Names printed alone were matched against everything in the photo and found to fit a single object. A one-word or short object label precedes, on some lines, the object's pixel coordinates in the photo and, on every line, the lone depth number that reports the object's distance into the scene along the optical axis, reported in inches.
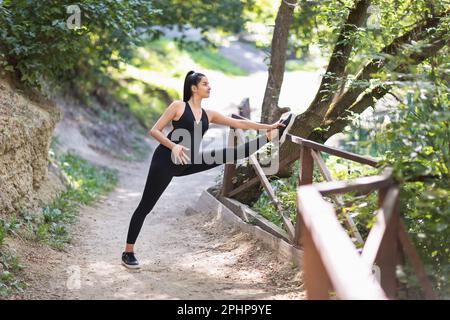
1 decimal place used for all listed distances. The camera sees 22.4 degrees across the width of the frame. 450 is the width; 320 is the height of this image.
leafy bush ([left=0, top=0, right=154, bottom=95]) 623.1
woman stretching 454.7
